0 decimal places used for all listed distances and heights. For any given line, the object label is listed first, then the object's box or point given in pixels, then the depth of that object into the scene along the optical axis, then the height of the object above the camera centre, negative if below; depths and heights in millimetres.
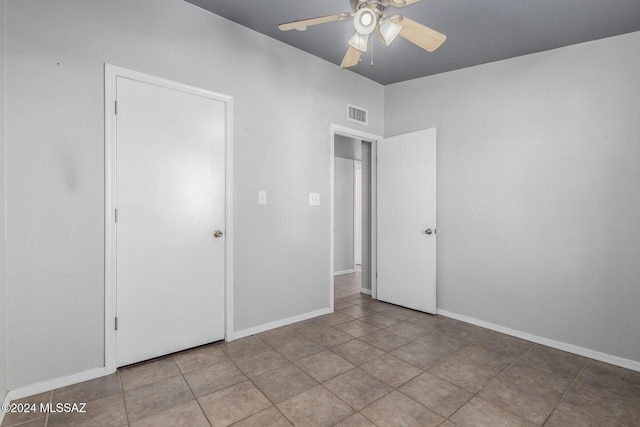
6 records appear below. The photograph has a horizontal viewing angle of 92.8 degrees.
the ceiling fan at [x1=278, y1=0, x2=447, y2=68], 1678 +1090
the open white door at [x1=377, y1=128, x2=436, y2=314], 3477 -82
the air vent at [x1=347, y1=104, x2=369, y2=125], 3654 +1213
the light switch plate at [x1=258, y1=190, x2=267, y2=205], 2896 +154
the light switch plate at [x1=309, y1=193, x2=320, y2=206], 3289 +155
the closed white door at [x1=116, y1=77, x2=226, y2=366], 2221 -52
